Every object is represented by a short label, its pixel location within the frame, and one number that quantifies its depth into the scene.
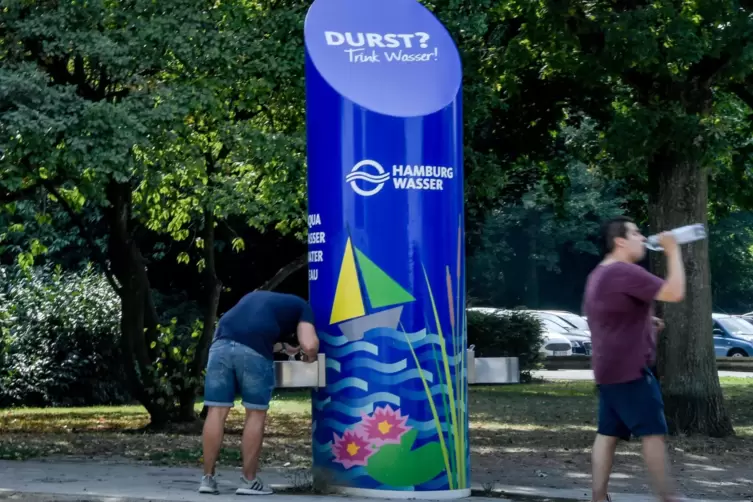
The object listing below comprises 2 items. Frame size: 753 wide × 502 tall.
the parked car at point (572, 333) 39.81
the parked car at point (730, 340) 42.72
